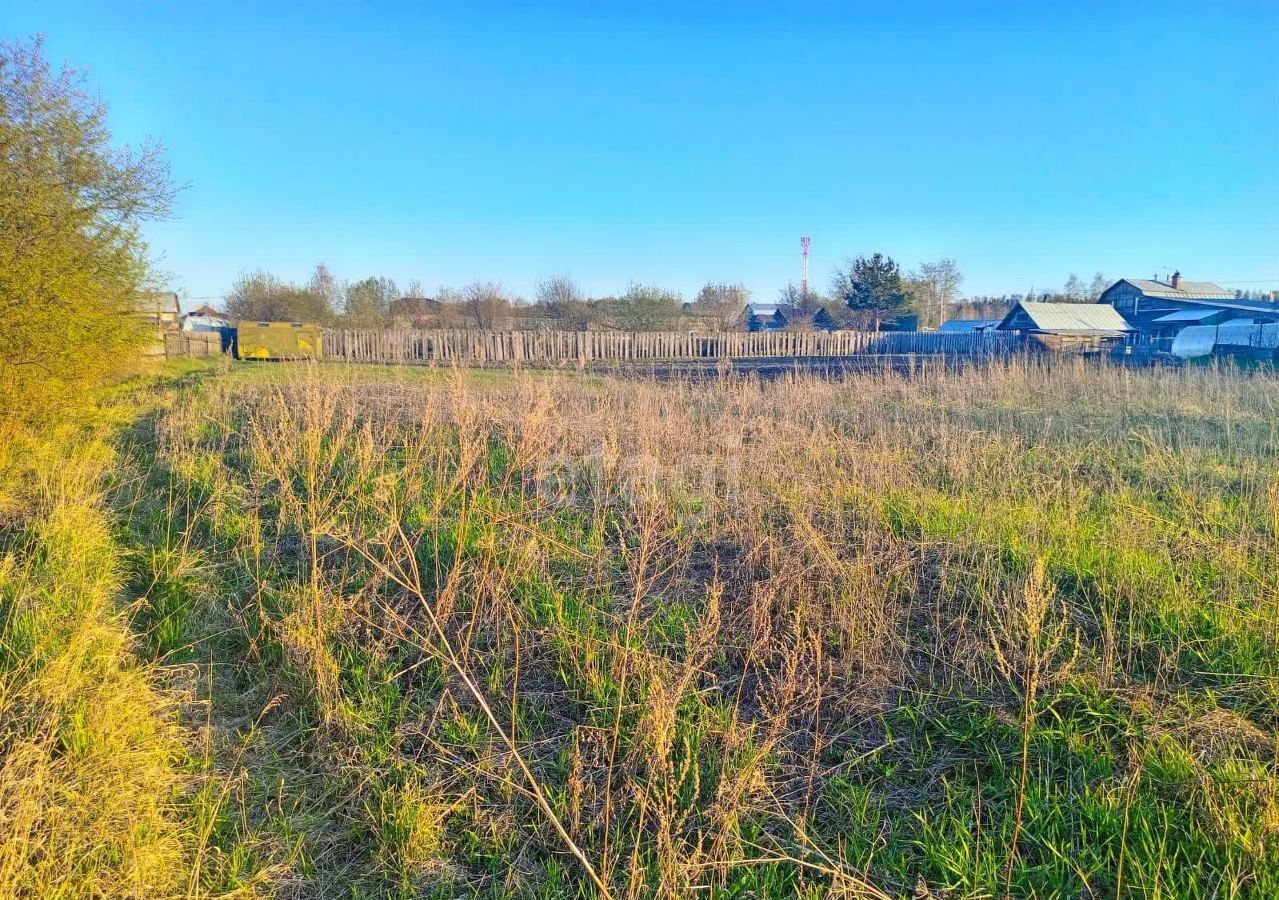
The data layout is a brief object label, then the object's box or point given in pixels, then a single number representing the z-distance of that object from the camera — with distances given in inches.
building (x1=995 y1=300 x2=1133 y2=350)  1338.6
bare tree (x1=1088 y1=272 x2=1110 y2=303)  3454.7
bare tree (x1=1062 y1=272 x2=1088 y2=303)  3188.2
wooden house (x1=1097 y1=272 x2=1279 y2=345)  1391.5
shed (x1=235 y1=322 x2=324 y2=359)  1043.3
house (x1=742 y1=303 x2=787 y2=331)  2284.8
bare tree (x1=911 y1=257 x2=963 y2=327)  2503.7
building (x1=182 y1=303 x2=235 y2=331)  2152.6
